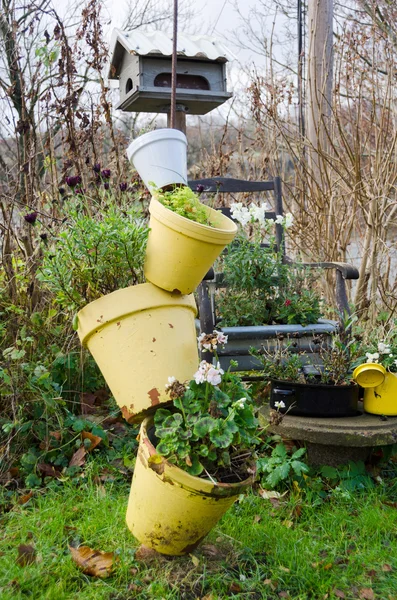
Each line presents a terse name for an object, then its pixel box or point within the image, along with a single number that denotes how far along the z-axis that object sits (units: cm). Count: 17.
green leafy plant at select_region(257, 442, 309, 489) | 238
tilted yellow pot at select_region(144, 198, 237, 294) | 198
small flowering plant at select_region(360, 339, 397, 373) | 259
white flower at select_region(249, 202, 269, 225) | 333
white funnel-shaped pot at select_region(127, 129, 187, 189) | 228
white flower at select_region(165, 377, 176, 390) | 184
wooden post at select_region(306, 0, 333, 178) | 428
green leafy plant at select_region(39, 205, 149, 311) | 214
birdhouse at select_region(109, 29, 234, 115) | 380
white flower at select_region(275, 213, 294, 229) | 343
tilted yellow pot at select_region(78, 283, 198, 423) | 202
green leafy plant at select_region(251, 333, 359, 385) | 263
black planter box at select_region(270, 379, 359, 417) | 251
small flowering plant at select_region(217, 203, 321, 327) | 318
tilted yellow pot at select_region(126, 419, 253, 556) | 176
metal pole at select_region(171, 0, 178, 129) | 238
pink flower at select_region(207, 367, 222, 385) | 178
